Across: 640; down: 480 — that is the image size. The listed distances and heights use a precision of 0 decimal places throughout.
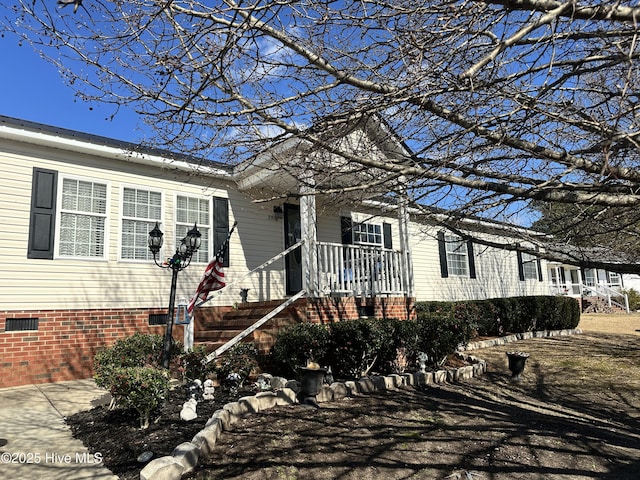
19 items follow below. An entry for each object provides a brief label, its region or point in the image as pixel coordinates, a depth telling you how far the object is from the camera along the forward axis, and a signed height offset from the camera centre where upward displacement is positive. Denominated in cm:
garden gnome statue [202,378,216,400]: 527 -95
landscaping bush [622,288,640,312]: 2536 -30
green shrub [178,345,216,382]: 563 -71
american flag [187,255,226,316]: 744 +51
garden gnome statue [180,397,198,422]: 446 -101
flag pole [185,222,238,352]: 732 -35
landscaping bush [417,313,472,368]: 743 -57
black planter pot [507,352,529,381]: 737 -106
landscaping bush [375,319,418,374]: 692 -64
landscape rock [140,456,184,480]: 312 -112
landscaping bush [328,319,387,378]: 657 -60
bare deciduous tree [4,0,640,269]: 327 +182
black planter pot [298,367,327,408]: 527 -90
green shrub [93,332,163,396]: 482 -55
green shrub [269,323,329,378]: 627 -55
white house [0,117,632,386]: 723 +121
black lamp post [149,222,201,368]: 645 +100
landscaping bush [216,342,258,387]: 585 -74
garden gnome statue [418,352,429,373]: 701 -91
